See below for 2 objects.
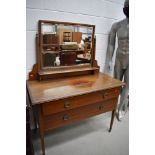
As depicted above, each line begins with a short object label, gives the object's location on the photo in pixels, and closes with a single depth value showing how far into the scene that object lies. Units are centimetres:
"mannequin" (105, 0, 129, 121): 191
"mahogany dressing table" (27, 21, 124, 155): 128
